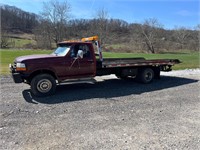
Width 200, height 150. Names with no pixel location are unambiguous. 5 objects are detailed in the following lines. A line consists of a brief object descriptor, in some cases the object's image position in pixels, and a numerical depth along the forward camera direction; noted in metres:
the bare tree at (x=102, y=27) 43.12
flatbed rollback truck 5.70
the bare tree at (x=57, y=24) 44.65
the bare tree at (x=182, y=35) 46.50
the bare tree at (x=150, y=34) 41.50
